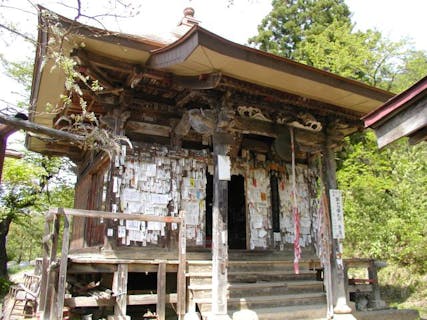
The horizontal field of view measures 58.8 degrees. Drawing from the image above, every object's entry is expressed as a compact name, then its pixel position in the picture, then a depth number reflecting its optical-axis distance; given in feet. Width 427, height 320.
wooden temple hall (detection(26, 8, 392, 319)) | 20.35
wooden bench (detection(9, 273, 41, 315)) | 25.62
